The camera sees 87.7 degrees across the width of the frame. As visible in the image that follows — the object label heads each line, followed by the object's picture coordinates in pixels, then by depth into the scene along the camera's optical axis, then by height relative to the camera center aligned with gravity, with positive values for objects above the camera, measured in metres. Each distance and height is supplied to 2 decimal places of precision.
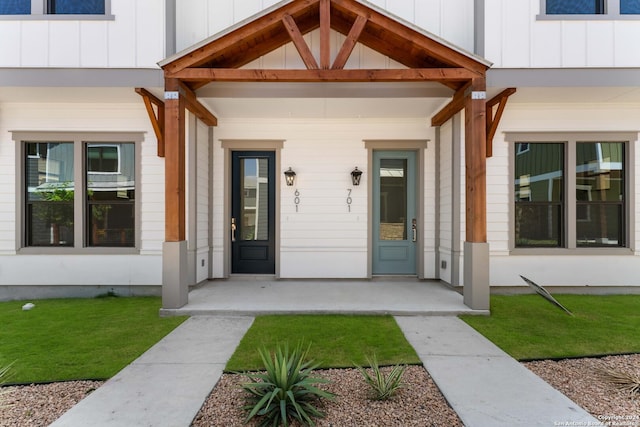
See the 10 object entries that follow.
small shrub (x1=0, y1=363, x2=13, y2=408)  2.51 -1.34
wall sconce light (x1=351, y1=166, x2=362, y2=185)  6.16 +0.71
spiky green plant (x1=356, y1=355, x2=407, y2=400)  2.42 -1.26
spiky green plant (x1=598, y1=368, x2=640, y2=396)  2.54 -1.33
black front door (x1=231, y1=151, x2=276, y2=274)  6.37 +0.03
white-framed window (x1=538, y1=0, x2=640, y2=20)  4.68 +2.96
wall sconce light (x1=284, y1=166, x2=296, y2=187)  6.14 +0.70
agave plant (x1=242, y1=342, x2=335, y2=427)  2.13 -1.22
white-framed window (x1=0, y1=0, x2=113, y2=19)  4.73 +2.99
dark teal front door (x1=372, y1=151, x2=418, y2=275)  6.35 +0.01
